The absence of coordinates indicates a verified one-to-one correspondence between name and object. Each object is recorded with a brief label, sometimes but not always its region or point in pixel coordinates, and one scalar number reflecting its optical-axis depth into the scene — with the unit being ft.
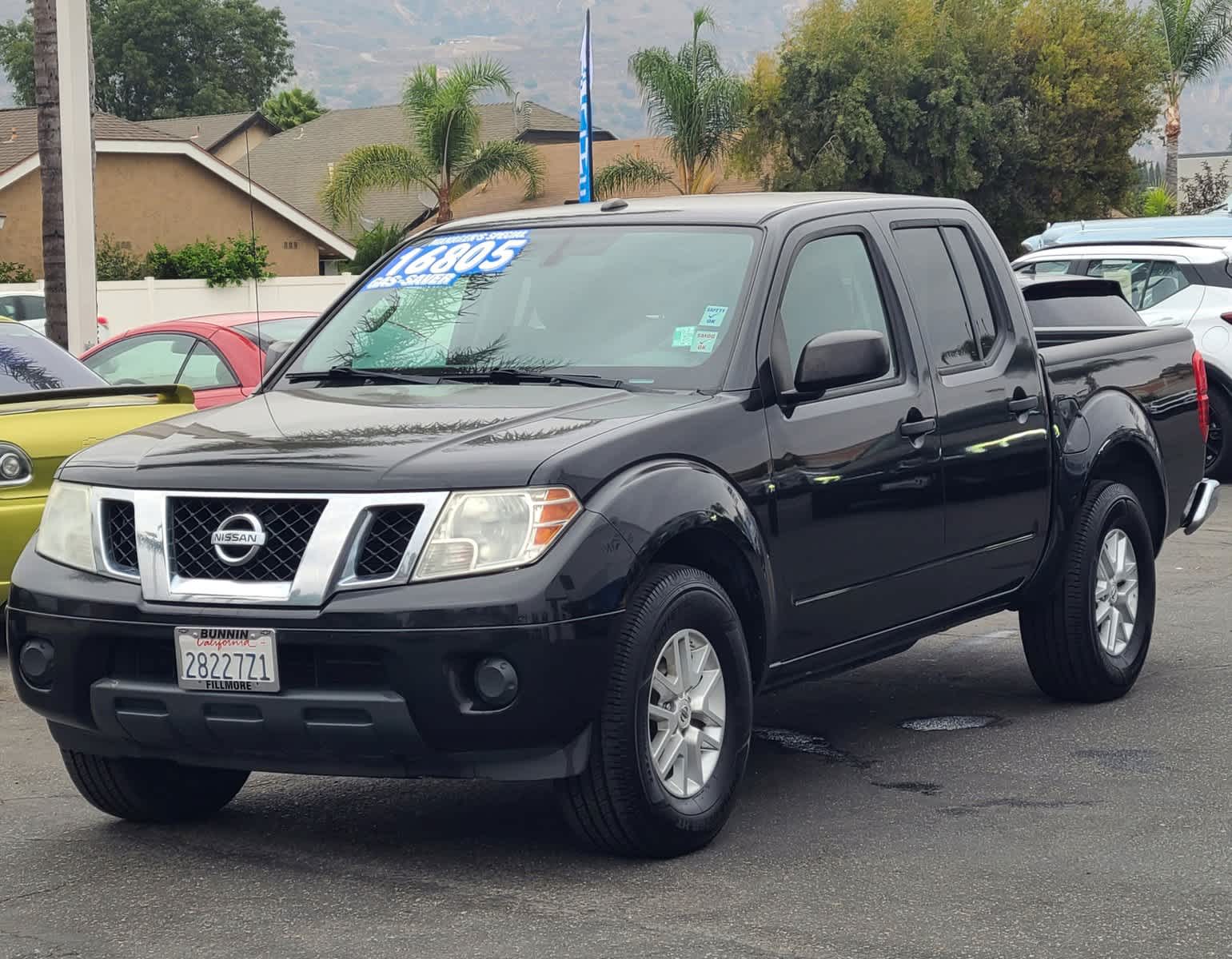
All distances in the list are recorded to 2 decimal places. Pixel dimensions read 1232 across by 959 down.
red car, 42.04
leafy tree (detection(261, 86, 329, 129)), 271.08
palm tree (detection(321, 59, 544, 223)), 129.08
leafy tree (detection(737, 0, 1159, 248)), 152.46
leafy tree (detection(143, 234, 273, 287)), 124.06
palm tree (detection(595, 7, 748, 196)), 140.77
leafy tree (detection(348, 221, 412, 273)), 148.56
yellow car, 26.61
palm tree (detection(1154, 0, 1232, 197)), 184.44
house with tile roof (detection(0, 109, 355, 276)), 138.72
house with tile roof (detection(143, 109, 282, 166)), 206.08
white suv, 48.55
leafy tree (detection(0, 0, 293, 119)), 286.05
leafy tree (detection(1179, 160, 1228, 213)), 180.55
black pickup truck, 15.48
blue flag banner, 93.71
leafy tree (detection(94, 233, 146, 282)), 131.13
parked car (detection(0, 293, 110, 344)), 93.45
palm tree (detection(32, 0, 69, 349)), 57.16
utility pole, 49.42
